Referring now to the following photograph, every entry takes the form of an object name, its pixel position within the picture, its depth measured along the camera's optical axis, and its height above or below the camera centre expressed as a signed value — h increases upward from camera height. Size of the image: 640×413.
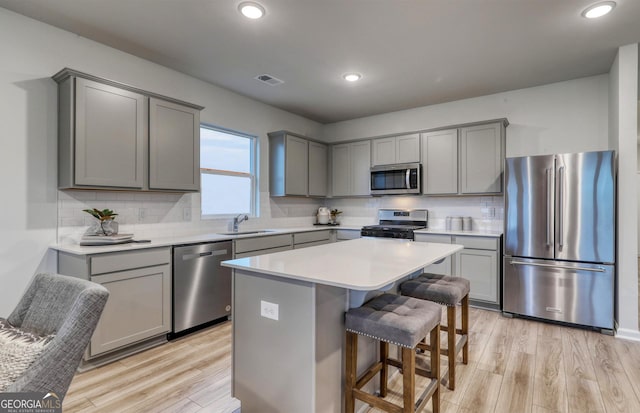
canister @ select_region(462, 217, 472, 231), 4.36 -0.23
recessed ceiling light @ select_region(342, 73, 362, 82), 3.67 +1.50
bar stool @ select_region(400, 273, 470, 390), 2.19 -0.61
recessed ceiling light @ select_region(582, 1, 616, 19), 2.41 +1.51
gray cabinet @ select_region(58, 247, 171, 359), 2.44 -0.70
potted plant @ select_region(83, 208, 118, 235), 2.76 -0.12
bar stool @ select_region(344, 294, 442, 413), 1.57 -0.66
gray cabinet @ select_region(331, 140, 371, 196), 5.14 +0.64
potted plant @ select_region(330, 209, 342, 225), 5.65 -0.13
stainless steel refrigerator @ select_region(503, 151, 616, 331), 3.09 -0.31
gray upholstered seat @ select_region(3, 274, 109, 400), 0.99 -0.43
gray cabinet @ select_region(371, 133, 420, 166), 4.65 +0.85
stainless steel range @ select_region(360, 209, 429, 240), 4.36 -0.25
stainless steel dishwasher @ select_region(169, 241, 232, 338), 2.97 -0.75
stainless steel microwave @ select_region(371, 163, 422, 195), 4.55 +0.41
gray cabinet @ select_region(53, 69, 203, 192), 2.59 +0.62
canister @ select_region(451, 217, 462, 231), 4.38 -0.23
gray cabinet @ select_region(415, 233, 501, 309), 3.74 -0.70
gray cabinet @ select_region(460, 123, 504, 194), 4.01 +0.62
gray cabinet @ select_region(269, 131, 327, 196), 4.68 +0.63
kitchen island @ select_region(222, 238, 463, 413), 1.63 -0.63
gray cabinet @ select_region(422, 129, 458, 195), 4.32 +0.61
